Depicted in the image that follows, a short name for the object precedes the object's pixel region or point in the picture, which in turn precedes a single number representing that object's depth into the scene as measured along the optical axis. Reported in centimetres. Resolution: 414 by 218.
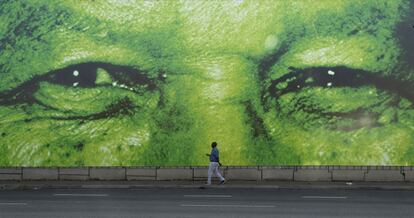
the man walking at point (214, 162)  2111
